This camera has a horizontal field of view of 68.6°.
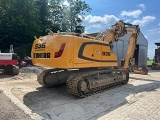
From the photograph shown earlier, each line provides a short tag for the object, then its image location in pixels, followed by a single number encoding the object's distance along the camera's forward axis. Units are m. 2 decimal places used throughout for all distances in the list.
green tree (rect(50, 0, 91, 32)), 22.02
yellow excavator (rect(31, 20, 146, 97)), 3.93
